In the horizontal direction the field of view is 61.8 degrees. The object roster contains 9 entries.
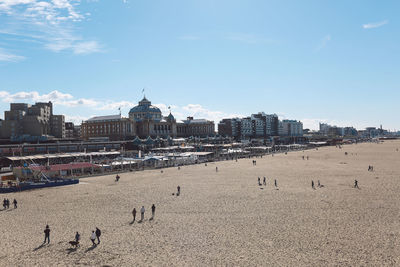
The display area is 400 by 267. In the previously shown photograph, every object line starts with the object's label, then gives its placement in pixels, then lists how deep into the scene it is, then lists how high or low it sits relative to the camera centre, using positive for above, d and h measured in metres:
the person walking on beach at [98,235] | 20.53 -5.90
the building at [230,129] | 196.88 +4.83
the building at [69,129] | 168.38 +5.22
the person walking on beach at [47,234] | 20.62 -5.84
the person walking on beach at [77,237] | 19.94 -5.84
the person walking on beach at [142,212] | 26.15 -5.82
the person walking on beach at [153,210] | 26.89 -5.79
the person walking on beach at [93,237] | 20.23 -5.94
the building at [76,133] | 180.62 +3.37
